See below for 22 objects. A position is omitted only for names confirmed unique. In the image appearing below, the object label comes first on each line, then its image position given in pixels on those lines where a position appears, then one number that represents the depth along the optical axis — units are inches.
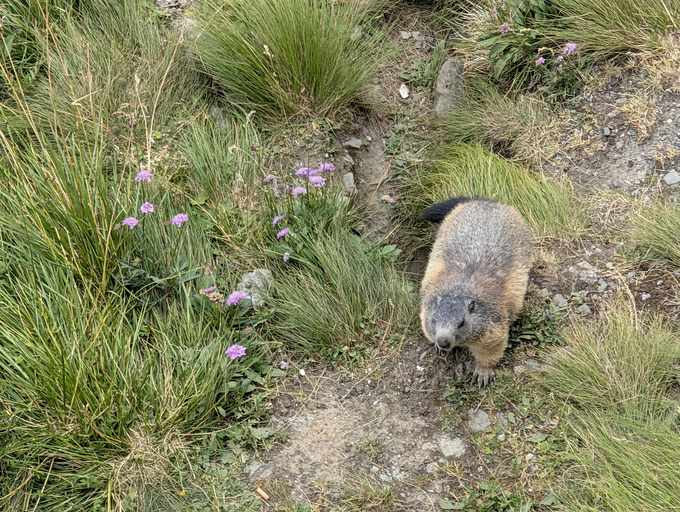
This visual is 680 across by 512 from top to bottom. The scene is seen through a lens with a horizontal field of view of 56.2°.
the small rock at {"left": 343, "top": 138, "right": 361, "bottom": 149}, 252.4
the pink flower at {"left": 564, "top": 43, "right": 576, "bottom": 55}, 237.6
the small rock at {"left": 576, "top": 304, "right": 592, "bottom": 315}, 193.6
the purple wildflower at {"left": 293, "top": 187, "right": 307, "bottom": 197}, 199.0
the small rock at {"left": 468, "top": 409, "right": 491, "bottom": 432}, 174.7
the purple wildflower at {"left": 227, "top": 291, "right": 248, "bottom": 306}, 180.7
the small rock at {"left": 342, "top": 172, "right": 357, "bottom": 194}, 239.0
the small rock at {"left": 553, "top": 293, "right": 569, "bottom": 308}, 198.1
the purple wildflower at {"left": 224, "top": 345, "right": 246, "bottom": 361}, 171.8
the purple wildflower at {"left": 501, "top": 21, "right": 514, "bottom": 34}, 243.6
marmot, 173.6
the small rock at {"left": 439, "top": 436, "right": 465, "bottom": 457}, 170.1
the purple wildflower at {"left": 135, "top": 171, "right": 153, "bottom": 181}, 189.6
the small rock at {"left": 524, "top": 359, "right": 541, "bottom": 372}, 184.9
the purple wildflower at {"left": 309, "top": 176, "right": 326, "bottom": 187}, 197.5
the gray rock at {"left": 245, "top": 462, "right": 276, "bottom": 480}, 163.5
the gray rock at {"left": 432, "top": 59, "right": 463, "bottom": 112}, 266.2
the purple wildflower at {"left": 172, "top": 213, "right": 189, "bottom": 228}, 187.6
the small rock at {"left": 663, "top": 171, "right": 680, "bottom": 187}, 214.4
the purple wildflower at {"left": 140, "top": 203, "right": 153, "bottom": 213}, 184.0
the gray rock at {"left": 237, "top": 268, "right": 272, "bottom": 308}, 195.2
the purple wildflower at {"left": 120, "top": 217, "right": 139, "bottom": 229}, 177.5
